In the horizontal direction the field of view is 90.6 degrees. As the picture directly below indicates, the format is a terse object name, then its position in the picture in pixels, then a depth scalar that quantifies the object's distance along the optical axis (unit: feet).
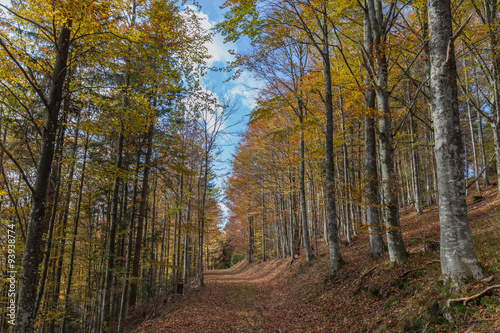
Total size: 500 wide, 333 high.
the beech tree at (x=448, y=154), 12.35
